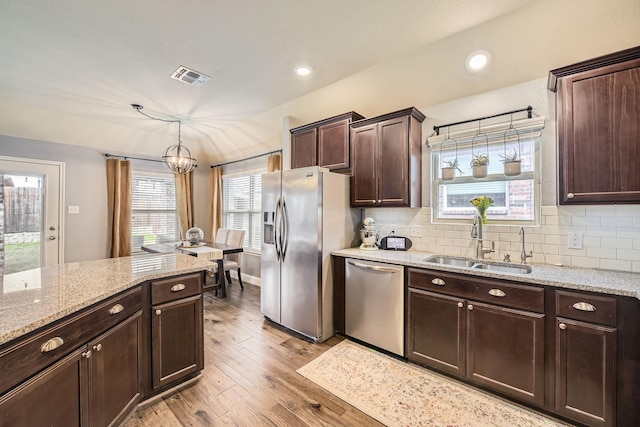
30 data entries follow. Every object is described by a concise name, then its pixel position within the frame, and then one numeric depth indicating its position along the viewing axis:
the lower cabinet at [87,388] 1.07
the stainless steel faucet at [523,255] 2.34
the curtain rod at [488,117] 2.37
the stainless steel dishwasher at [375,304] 2.44
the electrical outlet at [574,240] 2.17
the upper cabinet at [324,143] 3.13
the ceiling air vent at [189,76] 2.71
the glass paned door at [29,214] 3.70
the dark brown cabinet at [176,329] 1.85
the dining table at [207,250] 3.79
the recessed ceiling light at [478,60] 2.27
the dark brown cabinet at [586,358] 1.58
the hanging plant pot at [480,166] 2.56
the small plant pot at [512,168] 2.36
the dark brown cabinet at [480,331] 1.81
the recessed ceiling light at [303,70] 2.63
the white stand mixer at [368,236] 3.04
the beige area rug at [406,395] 1.76
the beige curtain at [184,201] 5.48
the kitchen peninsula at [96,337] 1.07
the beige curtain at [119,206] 4.62
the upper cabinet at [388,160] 2.75
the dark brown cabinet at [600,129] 1.73
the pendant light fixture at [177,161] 3.70
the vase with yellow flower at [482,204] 2.45
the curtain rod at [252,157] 4.49
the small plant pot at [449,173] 2.77
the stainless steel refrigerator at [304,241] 2.79
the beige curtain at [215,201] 5.59
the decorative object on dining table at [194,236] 4.21
